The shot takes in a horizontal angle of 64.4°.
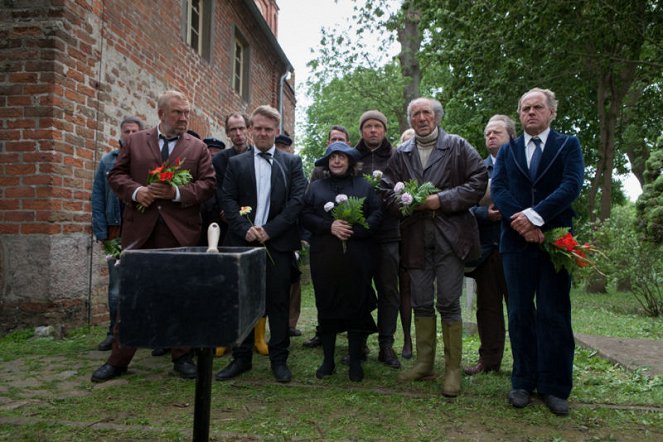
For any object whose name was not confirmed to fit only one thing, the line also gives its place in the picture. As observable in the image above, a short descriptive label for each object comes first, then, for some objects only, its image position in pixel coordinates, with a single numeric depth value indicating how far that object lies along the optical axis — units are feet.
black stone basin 7.62
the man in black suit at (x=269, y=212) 13.92
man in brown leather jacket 12.94
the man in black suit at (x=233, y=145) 16.29
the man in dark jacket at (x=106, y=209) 16.43
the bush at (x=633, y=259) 29.27
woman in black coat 13.76
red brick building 17.93
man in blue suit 11.53
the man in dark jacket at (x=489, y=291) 14.51
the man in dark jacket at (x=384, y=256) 15.24
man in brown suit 13.39
